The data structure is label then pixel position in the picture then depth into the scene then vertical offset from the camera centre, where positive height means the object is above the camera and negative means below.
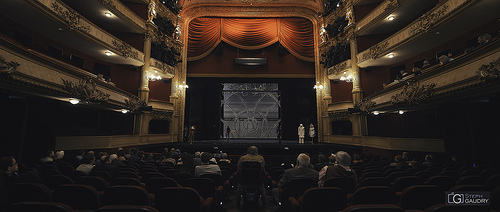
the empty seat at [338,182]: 3.11 -0.69
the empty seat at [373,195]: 2.50 -0.69
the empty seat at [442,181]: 3.48 -0.74
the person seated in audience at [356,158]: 8.18 -0.93
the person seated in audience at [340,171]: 3.37 -0.58
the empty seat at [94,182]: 3.53 -0.81
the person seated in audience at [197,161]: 5.29 -0.71
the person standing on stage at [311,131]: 15.16 +0.03
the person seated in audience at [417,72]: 9.92 +2.69
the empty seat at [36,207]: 1.64 -0.57
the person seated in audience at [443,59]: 8.35 +2.80
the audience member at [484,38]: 7.27 +3.09
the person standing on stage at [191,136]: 15.13 -0.34
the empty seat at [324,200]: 2.53 -0.76
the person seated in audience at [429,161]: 6.20 -0.80
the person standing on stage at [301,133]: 15.34 -0.08
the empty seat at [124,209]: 1.70 -0.60
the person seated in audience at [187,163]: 4.60 -0.66
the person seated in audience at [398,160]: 5.93 -0.76
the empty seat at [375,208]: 1.60 -0.54
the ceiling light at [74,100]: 8.31 +1.10
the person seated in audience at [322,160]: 5.45 -0.69
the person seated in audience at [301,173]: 3.57 -0.65
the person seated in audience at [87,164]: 5.03 -0.79
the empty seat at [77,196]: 2.56 -0.76
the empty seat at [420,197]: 2.56 -0.74
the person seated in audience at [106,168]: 4.86 -0.81
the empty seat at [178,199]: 2.63 -0.80
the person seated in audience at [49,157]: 6.53 -0.81
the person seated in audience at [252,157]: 4.77 -0.54
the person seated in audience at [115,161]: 5.38 -0.78
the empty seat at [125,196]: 2.49 -0.72
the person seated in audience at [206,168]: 4.35 -0.72
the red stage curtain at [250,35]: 16.34 +7.12
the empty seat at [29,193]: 2.49 -0.71
